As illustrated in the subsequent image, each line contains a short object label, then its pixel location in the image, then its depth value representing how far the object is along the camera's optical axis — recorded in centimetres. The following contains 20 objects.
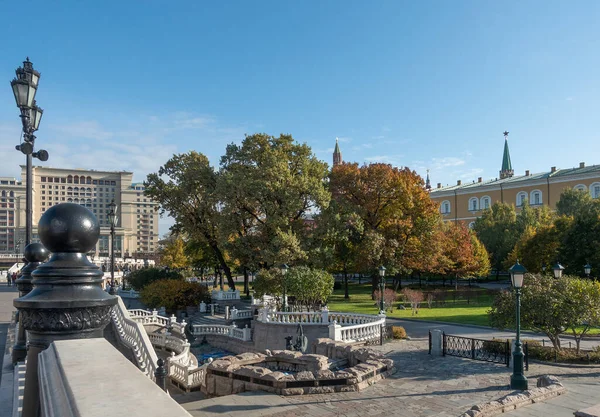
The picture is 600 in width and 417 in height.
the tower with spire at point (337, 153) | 10581
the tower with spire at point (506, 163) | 8606
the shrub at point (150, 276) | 3680
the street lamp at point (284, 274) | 2173
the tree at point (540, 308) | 1400
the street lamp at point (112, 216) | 2255
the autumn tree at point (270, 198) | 2967
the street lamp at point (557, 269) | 1797
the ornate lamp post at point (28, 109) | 840
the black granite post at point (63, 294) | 278
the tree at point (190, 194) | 3575
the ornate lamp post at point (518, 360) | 1113
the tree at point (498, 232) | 5216
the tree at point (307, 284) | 2314
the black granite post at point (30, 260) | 662
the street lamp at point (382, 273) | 2218
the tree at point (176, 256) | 5722
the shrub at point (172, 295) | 2970
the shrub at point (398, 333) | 1938
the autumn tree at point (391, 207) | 3547
